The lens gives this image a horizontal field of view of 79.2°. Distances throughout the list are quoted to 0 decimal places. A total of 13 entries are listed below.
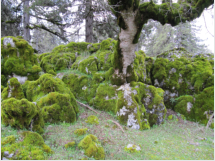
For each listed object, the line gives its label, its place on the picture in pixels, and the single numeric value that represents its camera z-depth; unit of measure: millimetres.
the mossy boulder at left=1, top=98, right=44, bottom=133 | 2922
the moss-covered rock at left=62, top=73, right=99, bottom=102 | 6496
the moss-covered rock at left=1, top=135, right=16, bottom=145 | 2531
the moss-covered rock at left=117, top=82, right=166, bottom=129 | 5102
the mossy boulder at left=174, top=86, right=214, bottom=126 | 6262
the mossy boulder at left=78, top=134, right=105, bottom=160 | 3000
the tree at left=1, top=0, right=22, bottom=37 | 11742
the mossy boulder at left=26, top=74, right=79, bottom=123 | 4332
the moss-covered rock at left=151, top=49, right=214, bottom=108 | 7236
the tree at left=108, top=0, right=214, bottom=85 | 5223
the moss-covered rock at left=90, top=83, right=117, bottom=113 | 5838
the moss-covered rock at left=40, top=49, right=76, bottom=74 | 8062
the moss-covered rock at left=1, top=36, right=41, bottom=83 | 6172
